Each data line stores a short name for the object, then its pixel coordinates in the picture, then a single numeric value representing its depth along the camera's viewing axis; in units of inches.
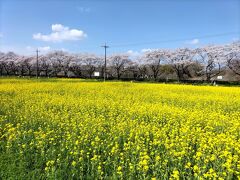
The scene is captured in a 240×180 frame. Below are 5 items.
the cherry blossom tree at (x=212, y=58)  1515.6
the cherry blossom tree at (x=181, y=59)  1665.4
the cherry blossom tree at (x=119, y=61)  1968.1
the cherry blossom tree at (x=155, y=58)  1803.7
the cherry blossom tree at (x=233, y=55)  1466.5
